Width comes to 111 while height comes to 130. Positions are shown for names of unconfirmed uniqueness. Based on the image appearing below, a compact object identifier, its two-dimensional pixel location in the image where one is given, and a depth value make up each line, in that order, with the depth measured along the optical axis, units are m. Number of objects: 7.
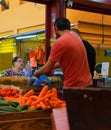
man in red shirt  3.92
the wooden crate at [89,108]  1.17
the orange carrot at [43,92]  3.31
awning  9.27
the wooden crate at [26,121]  2.75
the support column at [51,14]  6.32
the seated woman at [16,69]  6.34
